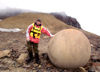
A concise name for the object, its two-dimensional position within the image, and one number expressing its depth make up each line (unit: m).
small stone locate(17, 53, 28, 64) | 2.72
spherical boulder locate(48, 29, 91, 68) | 2.29
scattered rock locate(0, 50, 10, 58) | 2.97
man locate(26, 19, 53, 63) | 2.70
